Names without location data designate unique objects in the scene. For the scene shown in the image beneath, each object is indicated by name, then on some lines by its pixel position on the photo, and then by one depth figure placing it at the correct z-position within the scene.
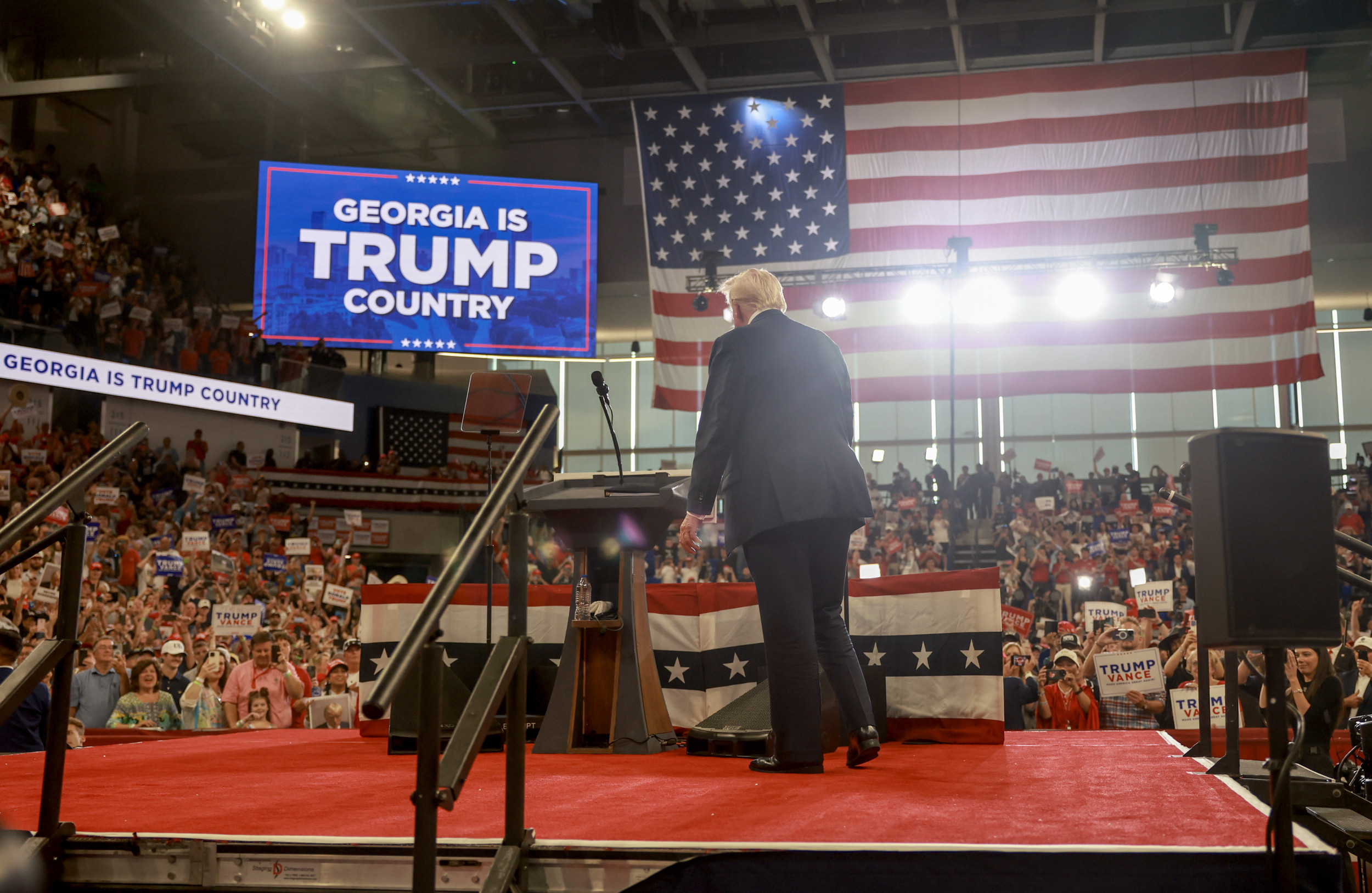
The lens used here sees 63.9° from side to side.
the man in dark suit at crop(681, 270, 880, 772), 3.04
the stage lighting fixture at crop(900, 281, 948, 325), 12.29
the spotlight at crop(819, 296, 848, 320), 12.43
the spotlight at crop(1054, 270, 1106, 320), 11.77
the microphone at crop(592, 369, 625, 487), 3.46
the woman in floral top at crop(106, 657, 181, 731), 7.11
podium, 3.89
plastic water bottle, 3.92
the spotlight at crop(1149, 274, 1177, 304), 11.43
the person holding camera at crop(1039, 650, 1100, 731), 6.71
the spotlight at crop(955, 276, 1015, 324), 12.25
